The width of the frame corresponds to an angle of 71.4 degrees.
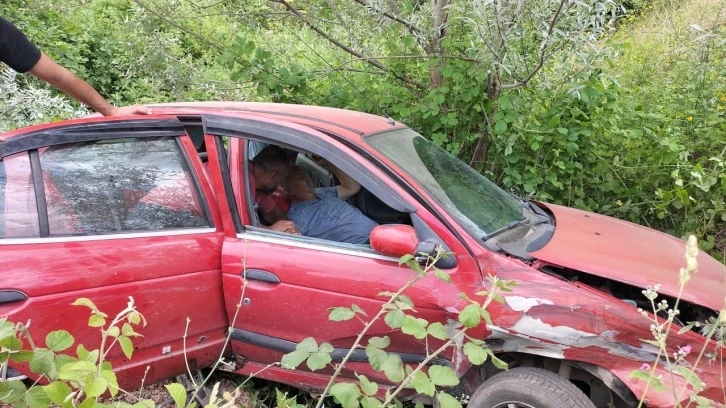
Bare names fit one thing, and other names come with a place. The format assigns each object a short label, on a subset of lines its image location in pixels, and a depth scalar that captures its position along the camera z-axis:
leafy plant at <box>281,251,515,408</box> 1.65
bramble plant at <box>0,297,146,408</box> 1.17
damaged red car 2.25
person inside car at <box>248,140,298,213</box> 3.28
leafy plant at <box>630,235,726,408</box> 1.16
